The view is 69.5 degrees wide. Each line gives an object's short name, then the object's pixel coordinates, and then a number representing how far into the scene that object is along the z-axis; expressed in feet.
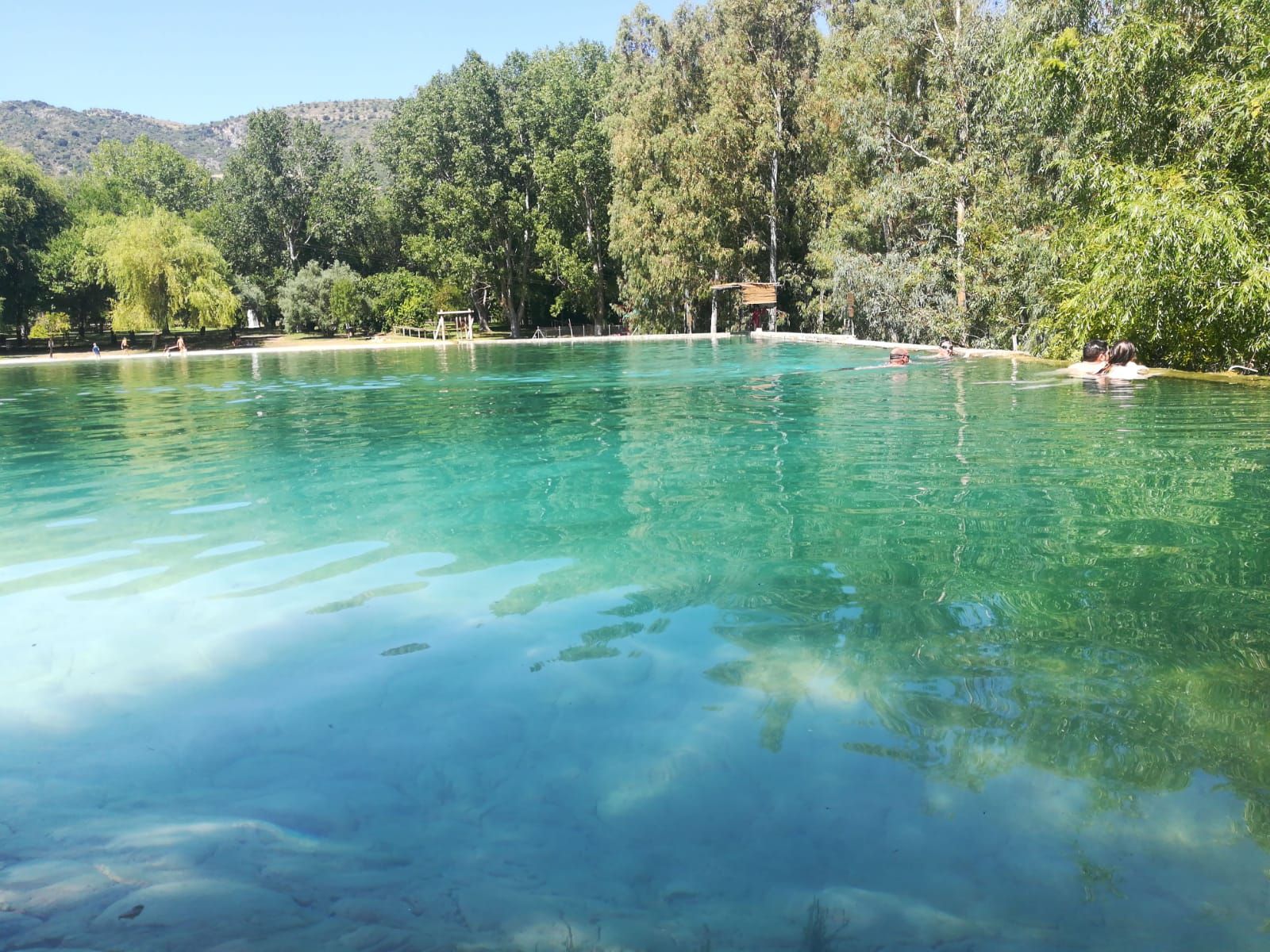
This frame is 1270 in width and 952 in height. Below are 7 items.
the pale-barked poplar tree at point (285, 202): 211.82
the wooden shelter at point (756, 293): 140.46
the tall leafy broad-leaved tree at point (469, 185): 180.55
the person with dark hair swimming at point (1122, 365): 56.39
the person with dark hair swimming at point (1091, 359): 60.03
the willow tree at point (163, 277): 165.68
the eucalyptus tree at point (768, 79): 137.59
